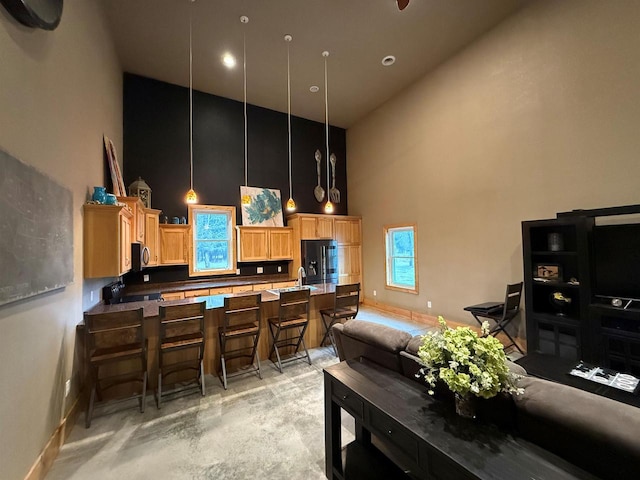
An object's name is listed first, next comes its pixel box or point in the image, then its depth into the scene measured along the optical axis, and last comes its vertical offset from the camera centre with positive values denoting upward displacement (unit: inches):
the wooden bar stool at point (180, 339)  108.3 -38.5
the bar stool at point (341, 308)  151.6 -36.6
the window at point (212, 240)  221.5 +7.3
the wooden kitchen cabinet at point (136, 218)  146.2 +19.7
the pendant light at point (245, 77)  160.0 +133.8
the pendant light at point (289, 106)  175.5 +132.1
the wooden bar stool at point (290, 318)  134.7 -37.8
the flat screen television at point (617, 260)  112.0 -9.5
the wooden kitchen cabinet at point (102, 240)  114.0 +4.9
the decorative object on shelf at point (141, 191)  184.4 +41.1
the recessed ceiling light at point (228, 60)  189.2 +134.4
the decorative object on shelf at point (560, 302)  128.0 -29.8
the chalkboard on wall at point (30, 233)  60.6 +5.5
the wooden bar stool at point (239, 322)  121.6 -34.5
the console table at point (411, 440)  40.1 -33.2
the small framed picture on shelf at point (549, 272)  132.3 -16.0
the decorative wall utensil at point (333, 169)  291.3 +83.0
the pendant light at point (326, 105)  192.5 +133.6
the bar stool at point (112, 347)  97.8 -37.4
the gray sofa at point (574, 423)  36.0 -27.9
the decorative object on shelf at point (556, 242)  131.9 -1.2
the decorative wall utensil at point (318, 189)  266.5 +57.2
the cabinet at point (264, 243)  234.3 +3.3
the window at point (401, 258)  231.9 -12.4
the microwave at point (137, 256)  149.6 -3.2
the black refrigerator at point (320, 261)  245.3 -13.9
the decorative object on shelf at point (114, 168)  151.5 +48.7
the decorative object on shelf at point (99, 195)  118.5 +24.8
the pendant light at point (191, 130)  221.5 +99.0
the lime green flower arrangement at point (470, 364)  44.9 -21.4
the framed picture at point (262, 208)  243.3 +36.1
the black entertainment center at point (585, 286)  110.3 -21.5
